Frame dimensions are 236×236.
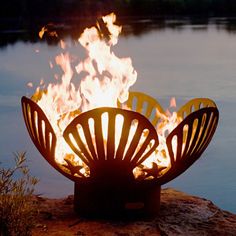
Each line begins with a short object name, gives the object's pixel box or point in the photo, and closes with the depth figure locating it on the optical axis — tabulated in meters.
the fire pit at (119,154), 3.91
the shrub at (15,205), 3.56
